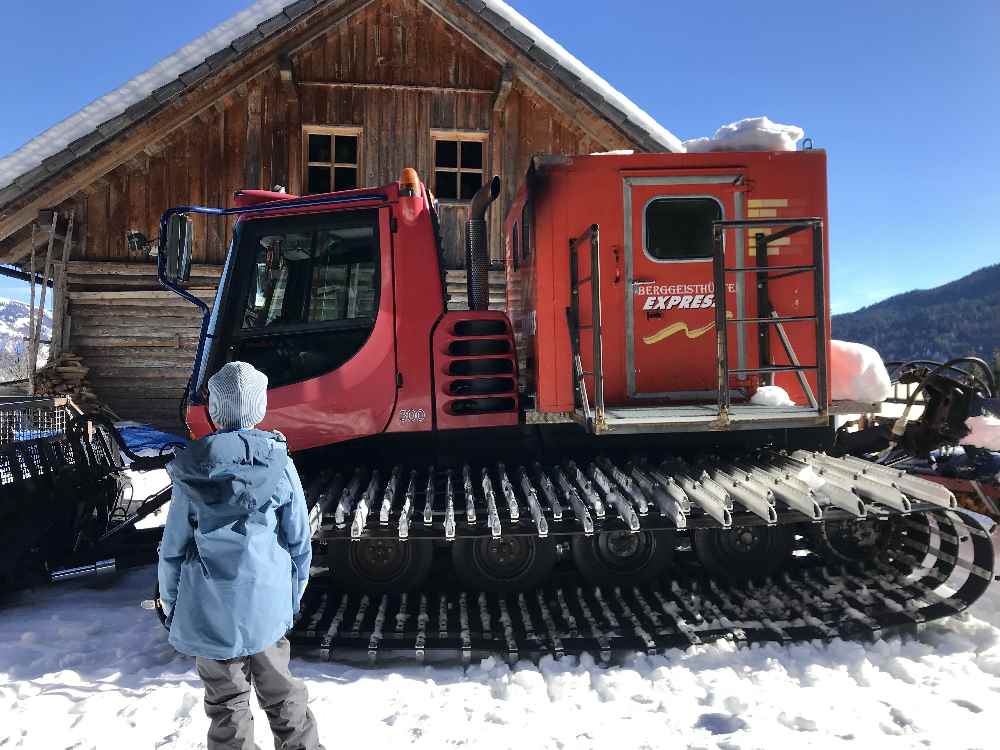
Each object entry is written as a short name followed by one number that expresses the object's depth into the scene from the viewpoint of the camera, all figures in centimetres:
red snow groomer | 407
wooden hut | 1046
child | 241
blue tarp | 928
